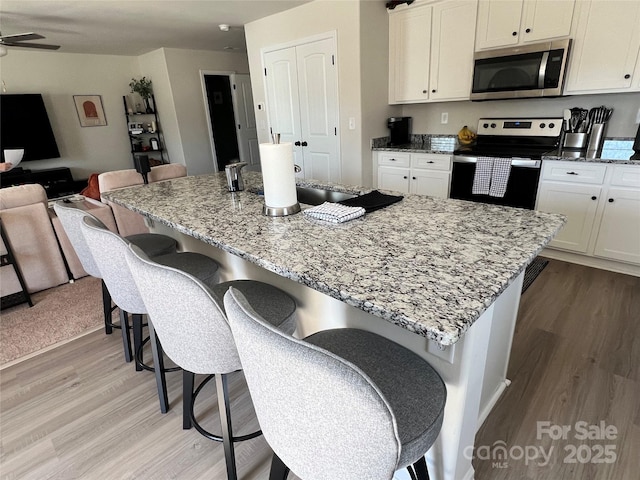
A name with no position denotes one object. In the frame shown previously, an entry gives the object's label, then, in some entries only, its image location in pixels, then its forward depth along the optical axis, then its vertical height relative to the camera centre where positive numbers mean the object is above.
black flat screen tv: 4.82 +0.05
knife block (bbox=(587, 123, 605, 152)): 2.90 -0.31
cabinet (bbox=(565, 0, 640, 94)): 2.51 +0.36
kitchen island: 0.81 -0.40
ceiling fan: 3.05 +0.77
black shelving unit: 5.86 -0.13
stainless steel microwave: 2.82 +0.25
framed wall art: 5.50 +0.25
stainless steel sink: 1.84 -0.43
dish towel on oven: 3.04 -0.60
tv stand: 4.76 -0.67
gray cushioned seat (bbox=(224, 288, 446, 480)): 0.56 -0.52
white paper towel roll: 1.36 -0.22
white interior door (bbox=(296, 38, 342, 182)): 3.64 +0.06
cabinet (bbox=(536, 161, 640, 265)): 2.59 -0.79
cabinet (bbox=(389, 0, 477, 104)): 3.23 +0.53
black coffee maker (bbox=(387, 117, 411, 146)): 3.91 -0.22
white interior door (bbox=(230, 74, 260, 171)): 6.00 +0.04
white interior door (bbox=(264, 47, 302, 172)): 3.99 +0.24
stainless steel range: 2.96 -0.41
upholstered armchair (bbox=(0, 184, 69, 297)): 2.67 -0.82
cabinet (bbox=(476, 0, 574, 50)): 2.75 +0.63
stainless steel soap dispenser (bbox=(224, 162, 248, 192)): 1.98 -0.30
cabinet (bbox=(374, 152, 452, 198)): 3.46 -0.63
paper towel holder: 1.49 -0.38
